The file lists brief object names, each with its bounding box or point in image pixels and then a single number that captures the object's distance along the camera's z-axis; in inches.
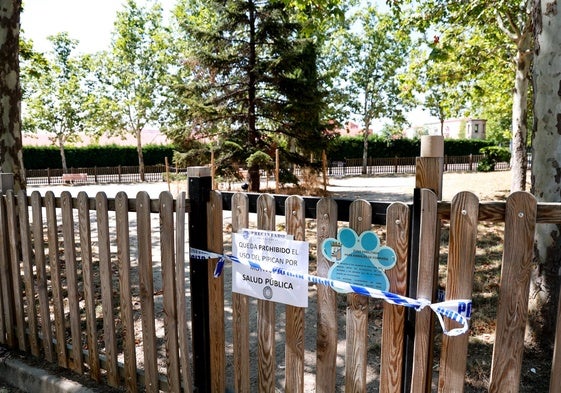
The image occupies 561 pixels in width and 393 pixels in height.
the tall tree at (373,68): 1301.7
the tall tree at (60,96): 1210.6
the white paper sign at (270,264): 87.8
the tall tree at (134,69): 1119.0
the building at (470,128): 3878.0
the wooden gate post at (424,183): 73.5
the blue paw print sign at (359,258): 77.9
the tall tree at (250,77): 494.6
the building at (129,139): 1920.3
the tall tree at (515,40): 385.1
